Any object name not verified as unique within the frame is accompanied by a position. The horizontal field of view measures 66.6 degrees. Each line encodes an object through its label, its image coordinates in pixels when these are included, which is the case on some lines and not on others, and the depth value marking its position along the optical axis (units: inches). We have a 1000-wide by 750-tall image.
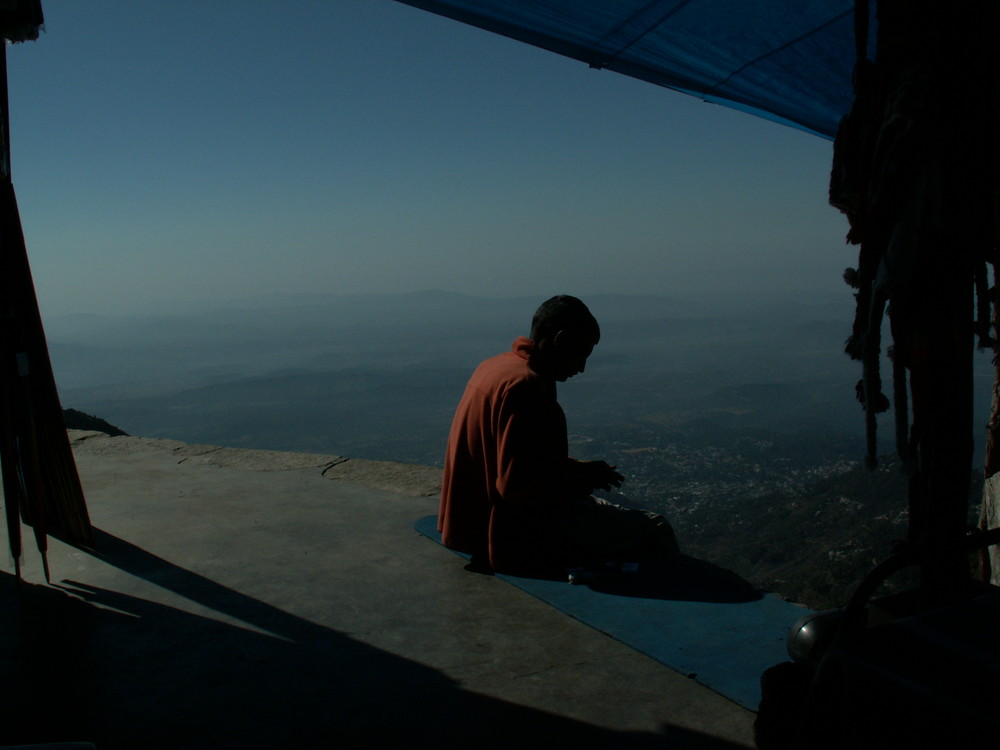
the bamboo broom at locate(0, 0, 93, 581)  117.8
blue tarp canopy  136.4
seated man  130.9
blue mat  101.1
